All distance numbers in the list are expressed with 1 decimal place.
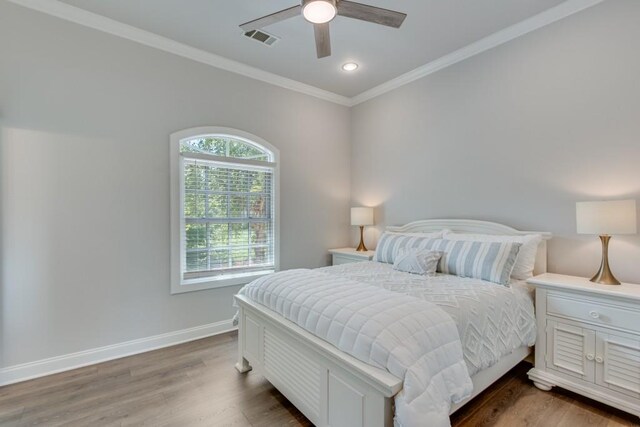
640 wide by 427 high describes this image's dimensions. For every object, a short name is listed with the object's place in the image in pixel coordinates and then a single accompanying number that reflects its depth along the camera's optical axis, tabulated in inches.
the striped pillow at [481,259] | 97.9
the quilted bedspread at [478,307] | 72.6
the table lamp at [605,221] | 84.0
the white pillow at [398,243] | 124.1
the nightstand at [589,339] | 77.9
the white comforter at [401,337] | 53.5
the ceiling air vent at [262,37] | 119.0
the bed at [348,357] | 58.5
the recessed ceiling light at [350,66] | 143.7
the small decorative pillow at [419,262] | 109.0
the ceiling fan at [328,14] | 77.8
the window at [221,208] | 128.3
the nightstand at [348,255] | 156.9
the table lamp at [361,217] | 167.9
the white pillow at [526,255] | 103.9
